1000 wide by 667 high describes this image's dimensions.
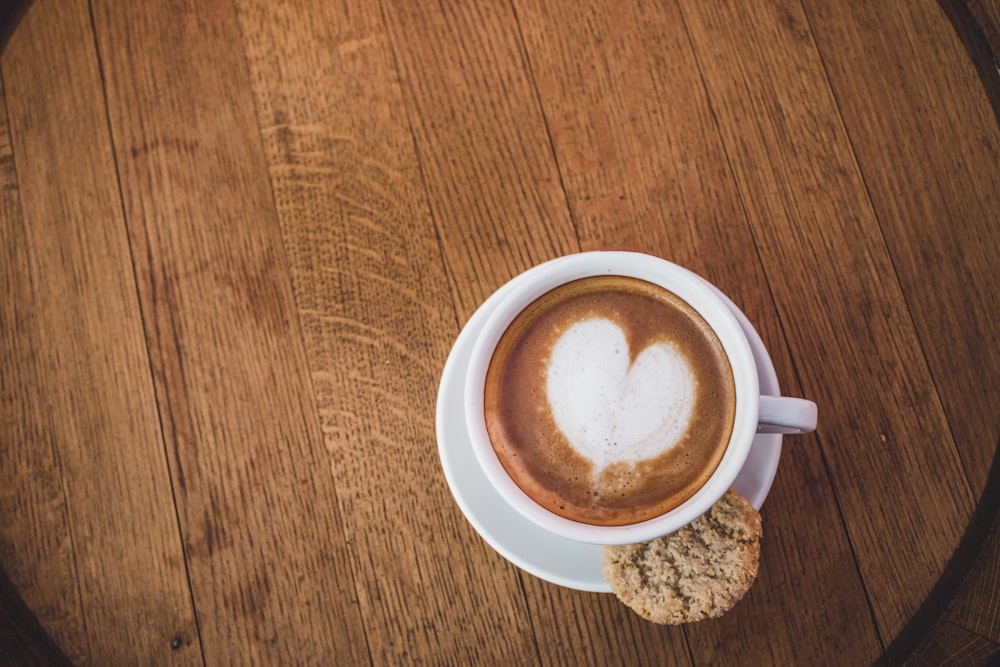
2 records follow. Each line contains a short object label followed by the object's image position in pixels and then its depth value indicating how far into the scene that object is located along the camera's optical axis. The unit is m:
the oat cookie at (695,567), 0.73
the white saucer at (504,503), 0.76
